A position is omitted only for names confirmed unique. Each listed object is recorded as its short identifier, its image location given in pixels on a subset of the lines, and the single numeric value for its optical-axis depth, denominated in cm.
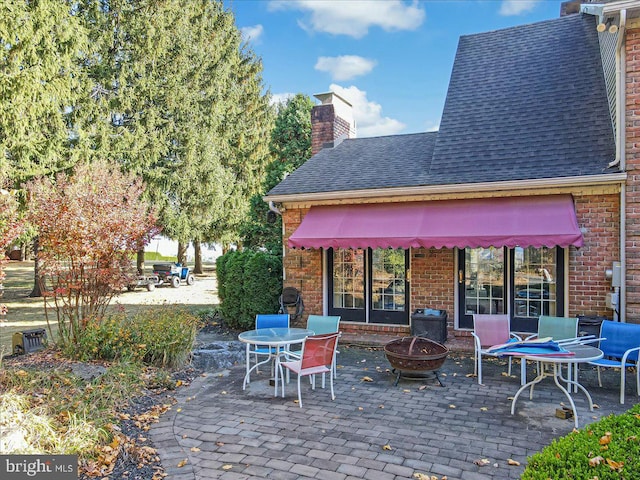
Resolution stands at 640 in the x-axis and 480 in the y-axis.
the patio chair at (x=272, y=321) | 917
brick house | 916
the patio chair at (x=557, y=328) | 840
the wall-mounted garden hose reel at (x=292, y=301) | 1223
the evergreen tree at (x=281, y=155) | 1819
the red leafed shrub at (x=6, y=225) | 744
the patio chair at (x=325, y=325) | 910
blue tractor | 2620
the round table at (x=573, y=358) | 645
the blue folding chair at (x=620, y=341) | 745
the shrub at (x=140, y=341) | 852
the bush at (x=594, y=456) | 306
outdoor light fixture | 854
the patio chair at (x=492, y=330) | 865
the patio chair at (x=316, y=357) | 698
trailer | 2517
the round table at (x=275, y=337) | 772
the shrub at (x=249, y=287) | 1293
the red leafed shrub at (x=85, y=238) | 854
